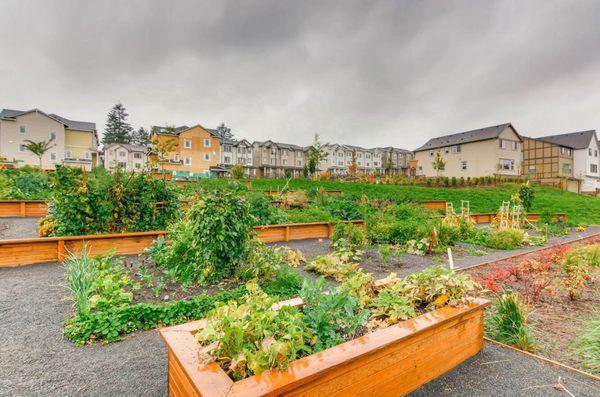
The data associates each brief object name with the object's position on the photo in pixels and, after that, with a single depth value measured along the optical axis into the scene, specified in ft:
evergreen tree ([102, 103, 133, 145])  195.83
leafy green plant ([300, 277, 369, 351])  7.26
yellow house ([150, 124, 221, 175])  135.90
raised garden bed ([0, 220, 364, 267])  17.12
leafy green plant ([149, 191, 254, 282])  14.12
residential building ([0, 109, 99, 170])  119.14
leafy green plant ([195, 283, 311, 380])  5.47
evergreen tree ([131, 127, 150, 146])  212.04
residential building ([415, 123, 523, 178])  117.80
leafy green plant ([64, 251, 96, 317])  10.79
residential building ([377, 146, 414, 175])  218.05
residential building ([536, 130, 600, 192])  135.95
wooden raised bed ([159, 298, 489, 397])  5.06
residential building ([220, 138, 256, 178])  173.17
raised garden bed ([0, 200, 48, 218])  32.12
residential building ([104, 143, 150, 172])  152.66
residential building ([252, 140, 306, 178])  181.78
